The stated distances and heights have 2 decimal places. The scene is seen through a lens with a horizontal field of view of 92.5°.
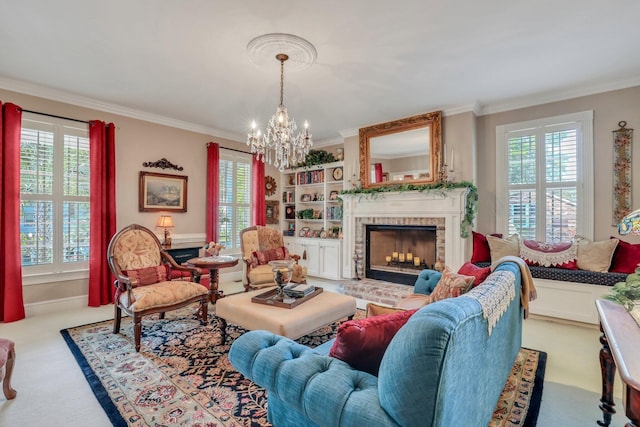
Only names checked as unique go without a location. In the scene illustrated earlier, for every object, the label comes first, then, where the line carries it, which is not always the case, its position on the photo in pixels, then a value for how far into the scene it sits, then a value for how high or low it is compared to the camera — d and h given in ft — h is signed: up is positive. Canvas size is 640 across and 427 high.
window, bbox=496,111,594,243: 12.82 +1.59
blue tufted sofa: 3.06 -2.05
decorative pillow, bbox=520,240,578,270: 11.95 -1.62
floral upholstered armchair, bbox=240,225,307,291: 13.78 -2.06
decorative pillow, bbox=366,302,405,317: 5.76 -1.84
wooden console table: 3.06 -1.64
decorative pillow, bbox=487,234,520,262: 12.87 -1.41
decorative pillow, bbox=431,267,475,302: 6.61 -1.63
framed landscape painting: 15.76 +1.14
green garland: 14.33 +1.12
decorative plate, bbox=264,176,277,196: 22.13 +2.05
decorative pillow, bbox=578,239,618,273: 11.28 -1.54
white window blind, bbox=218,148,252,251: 19.22 +1.09
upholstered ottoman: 7.85 -2.79
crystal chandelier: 10.43 +2.70
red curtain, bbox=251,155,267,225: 20.65 +1.25
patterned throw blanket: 4.25 -1.28
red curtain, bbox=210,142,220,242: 18.13 +1.21
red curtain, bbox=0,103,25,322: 11.68 -0.10
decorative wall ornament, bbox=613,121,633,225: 11.95 +1.67
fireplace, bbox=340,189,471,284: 14.77 -0.32
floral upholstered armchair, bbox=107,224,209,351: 9.61 -2.38
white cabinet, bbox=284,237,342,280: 19.10 -2.67
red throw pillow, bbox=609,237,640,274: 10.93 -1.61
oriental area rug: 6.29 -4.14
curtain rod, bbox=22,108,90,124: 12.56 +4.19
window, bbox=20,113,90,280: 12.60 +0.76
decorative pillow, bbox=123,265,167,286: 10.60 -2.21
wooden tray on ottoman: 8.83 -2.61
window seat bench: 11.15 -2.94
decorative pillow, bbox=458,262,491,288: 7.01 -1.46
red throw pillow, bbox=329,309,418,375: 4.21 -1.76
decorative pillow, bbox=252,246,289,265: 14.69 -2.08
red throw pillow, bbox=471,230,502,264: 13.44 -1.60
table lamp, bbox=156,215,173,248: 15.35 -0.59
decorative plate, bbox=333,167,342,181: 20.16 +2.62
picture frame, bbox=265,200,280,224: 22.15 +0.24
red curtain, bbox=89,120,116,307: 13.74 +0.25
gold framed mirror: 15.47 +3.40
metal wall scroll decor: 15.98 +2.62
